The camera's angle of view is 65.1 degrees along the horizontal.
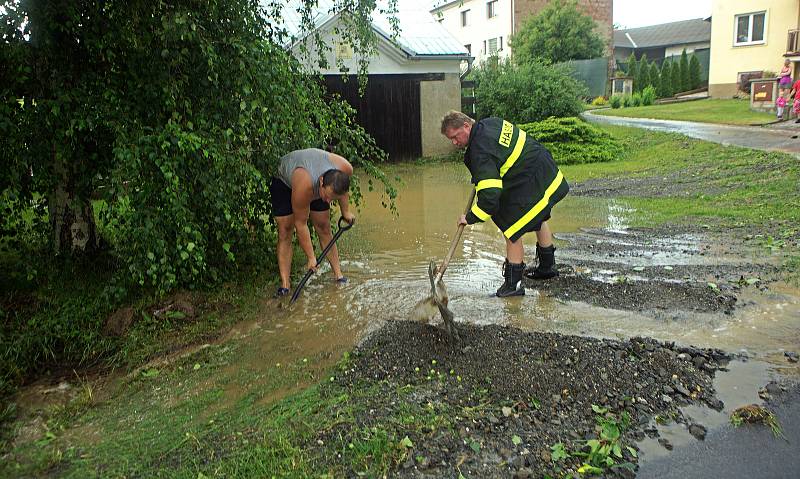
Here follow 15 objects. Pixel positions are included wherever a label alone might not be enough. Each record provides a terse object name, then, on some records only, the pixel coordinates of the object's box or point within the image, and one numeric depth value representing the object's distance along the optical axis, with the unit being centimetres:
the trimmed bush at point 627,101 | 2764
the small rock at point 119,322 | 516
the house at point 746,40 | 2355
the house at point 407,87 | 1578
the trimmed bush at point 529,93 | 1709
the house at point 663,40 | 4296
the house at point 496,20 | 3678
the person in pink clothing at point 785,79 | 1772
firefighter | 509
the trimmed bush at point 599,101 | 3080
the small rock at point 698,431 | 326
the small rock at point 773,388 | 362
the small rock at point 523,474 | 297
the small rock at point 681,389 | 362
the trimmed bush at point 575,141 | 1405
